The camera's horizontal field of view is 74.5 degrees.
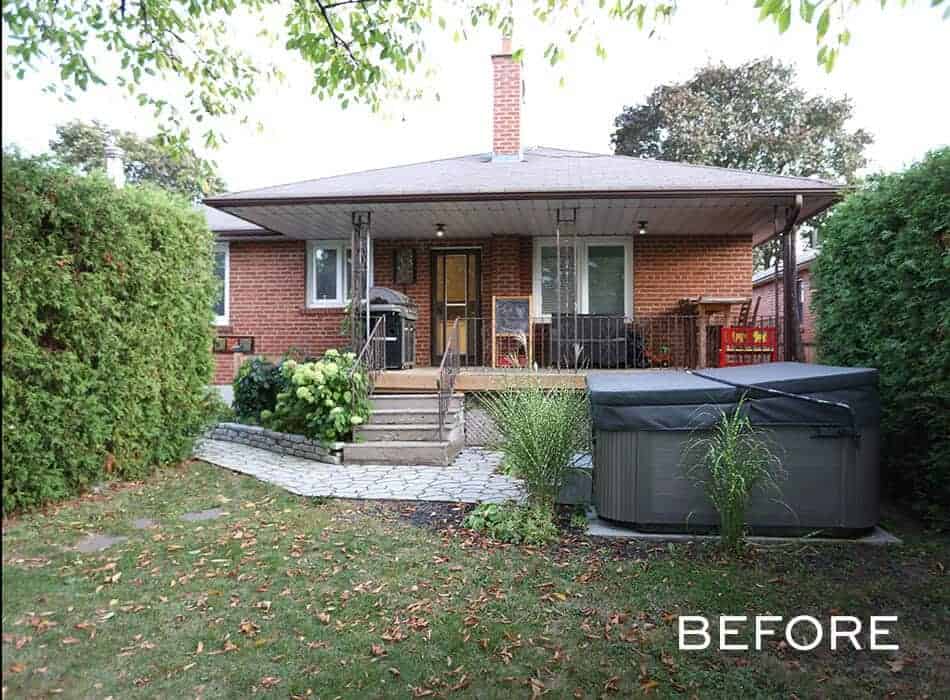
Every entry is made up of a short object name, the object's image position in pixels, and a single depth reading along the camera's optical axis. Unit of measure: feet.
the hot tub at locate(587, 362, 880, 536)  13.08
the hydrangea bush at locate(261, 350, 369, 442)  22.36
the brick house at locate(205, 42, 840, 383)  26.22
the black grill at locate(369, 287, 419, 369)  28.40
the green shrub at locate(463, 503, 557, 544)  13.50
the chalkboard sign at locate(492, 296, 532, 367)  30.81
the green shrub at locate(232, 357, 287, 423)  26.55
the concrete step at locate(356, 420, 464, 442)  23.12
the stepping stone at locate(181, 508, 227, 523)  14.33
